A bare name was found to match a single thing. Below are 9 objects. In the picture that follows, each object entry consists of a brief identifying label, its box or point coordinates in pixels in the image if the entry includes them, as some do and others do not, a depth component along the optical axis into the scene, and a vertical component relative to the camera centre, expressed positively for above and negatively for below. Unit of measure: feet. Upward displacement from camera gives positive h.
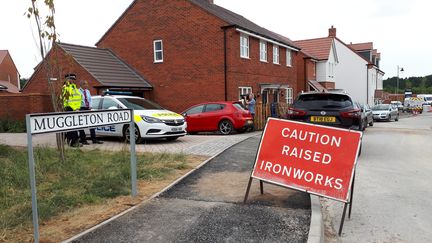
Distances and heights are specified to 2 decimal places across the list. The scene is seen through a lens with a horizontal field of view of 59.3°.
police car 36.96 -2.48
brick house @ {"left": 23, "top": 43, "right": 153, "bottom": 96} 64.34 +4.13
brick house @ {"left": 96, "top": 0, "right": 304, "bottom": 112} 66.90 +8.23
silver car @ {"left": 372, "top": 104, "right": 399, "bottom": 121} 97.86 -5.84
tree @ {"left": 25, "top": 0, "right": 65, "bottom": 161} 22.03 +2.18
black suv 31.48 -1.53
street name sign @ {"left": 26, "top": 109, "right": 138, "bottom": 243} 12.89 -1.01
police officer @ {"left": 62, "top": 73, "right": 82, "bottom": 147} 32.94 -0.87
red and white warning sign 15.90 -2.88
